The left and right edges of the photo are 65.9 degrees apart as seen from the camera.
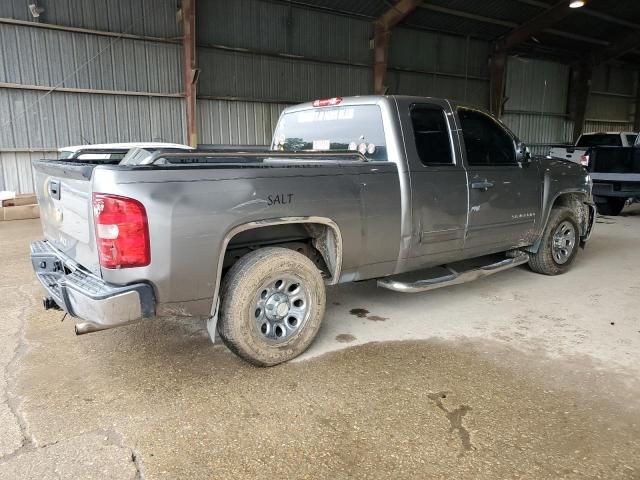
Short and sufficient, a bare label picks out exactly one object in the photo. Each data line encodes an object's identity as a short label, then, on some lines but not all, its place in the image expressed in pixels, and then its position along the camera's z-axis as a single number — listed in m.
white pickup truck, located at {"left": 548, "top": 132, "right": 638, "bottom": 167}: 12.08
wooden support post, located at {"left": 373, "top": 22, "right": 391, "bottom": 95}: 15.37
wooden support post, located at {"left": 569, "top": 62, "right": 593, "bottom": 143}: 21.50
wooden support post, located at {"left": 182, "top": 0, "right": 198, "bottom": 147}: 12.05
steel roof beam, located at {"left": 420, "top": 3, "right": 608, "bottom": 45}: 15.67
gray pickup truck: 2.76
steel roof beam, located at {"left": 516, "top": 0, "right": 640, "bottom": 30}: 16.55
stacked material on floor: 10.14
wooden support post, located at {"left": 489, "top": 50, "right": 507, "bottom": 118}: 18.77
